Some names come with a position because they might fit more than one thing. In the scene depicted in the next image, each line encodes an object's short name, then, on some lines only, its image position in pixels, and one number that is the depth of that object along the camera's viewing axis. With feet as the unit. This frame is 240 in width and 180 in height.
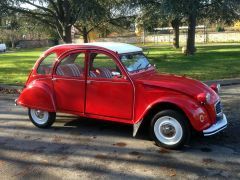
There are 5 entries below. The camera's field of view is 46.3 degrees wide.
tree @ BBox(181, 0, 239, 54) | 46.80
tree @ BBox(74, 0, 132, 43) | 45.52
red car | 13.64
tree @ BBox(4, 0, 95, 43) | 47.96
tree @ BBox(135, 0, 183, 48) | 46.52
